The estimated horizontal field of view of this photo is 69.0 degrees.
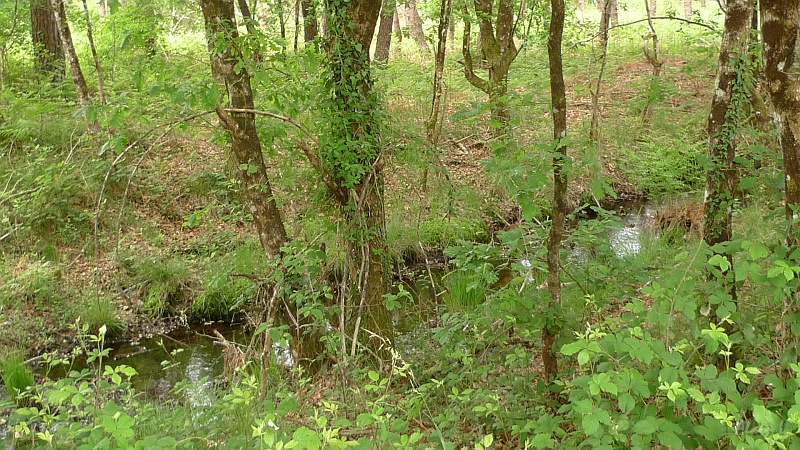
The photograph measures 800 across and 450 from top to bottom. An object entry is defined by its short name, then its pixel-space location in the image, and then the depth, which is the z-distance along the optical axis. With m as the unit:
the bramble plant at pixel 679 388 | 2.44
